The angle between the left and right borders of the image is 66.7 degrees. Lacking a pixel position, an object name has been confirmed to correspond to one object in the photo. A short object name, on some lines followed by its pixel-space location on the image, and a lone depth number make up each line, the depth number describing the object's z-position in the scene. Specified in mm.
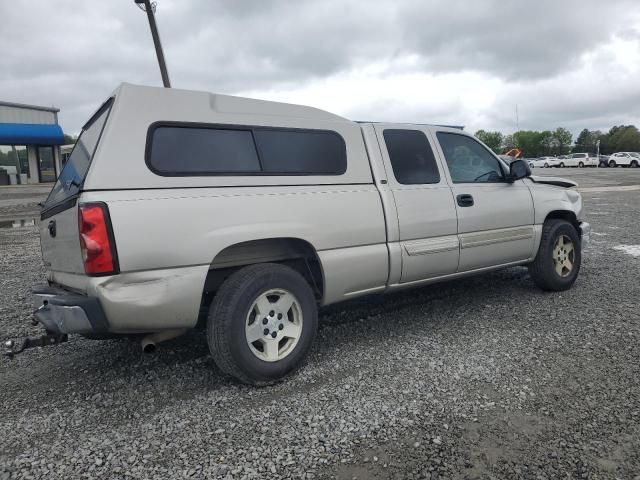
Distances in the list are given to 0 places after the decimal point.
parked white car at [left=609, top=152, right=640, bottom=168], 47162
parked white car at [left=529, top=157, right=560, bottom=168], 56912
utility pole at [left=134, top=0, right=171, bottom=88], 11832
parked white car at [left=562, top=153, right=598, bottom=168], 53425
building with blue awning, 30281
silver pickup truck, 2879
